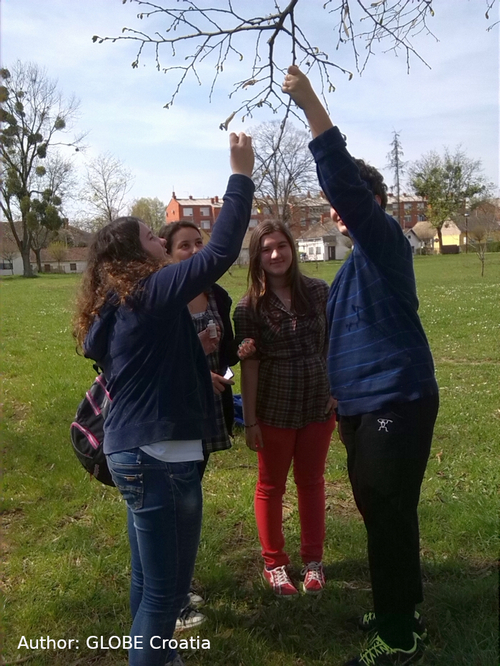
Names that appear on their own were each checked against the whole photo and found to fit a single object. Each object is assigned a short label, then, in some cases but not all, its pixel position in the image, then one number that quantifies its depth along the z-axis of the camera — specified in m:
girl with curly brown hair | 1.95
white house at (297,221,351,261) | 69.54
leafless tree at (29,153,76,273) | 45.84
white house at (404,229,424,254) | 67.00
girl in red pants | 2.97
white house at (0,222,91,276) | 61.66
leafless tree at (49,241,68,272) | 63.62
